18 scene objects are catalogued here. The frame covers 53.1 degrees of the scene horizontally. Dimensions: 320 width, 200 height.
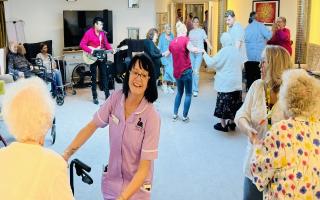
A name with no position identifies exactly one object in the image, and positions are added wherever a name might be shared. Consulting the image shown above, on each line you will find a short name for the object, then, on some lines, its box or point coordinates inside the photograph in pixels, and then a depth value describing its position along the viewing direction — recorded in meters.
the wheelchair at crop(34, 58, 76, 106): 5.70
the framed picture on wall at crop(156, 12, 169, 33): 7.73
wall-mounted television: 6.79
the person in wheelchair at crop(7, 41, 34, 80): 5.63
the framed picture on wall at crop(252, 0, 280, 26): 6.62
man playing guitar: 5.67
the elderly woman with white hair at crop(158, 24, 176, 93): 6.46
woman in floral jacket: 1.53
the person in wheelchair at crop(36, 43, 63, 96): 5.80
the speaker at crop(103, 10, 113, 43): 7.10
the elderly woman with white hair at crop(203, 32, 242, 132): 4.13
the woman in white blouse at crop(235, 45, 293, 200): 1.97
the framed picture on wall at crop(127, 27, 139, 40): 7.52
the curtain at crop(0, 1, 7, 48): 5.72
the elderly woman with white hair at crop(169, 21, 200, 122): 4.53
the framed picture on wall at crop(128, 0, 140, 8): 7.45
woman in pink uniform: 1.73
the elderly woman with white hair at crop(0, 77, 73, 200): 1.19
